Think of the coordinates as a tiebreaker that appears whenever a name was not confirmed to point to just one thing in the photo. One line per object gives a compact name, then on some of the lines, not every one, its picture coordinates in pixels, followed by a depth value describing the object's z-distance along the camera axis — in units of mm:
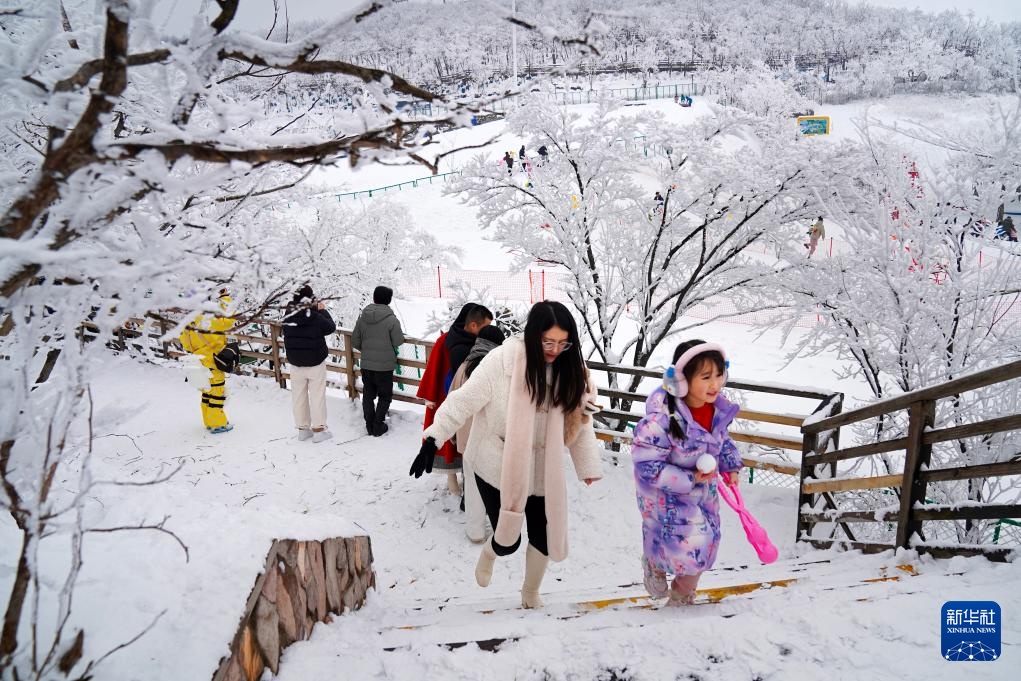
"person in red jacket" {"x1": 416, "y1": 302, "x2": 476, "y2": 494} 4605
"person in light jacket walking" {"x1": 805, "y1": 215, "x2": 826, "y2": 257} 8798
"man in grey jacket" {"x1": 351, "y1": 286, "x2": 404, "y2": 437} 6059
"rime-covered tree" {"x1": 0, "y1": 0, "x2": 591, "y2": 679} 1226
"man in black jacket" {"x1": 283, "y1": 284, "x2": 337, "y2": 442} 6055
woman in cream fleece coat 2865
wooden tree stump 1991
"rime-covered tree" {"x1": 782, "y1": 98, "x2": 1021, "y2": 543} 6297
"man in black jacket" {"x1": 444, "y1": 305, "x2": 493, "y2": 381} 4355
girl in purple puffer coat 2707
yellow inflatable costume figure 6453
